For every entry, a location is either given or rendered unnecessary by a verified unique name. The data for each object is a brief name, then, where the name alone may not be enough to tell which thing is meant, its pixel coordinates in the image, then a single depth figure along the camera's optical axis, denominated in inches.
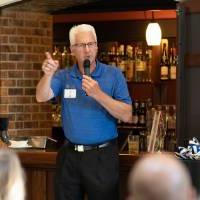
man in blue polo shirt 193.1
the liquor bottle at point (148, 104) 430.6
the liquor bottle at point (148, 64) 439.1
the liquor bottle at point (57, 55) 447.6
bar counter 232.6
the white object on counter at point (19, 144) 243.1
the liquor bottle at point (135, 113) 433.2
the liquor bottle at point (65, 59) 446.5
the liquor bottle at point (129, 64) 441.8
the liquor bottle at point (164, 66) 437.5
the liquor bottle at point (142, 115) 434.4
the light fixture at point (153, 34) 392.2
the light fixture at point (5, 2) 308.9
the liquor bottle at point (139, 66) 438.3
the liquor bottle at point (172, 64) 436.0
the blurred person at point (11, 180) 100.6
